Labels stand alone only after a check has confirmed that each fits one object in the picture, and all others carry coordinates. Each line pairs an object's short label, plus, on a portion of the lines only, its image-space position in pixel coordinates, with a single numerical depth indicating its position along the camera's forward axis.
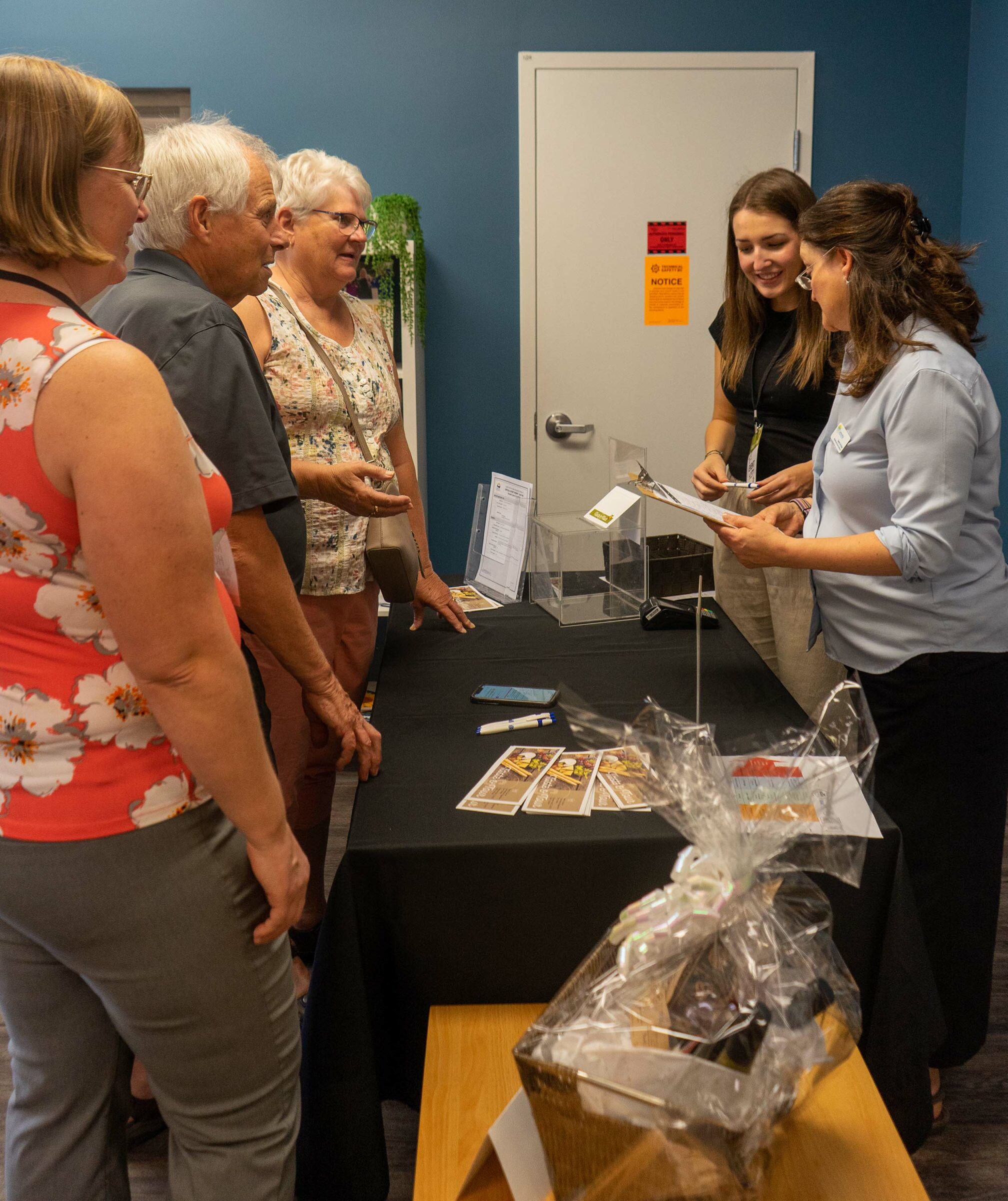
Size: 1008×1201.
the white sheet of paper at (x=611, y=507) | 2.11
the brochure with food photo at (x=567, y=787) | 1.39
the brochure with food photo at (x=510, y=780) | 1.41
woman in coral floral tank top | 0.83
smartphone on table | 1.78
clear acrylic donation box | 2.28
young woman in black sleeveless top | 2.24
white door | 3.68
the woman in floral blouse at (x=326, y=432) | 1.98
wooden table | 1.01
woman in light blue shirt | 1.59
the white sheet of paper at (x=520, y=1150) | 0.94
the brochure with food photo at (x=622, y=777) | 1.40
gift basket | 0.81
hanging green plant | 3.42
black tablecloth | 1.29
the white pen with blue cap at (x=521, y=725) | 1.66
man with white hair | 1.35
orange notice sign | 3.82
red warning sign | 3.79
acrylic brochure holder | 2.53
